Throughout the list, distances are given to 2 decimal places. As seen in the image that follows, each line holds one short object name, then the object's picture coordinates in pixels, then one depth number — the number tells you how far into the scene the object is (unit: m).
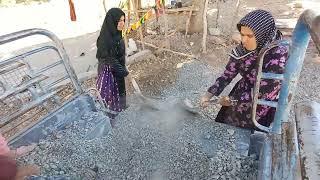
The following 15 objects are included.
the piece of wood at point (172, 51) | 3.99
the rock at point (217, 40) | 4.19
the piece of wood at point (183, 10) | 4.15
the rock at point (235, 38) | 4.14
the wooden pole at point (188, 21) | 4.23
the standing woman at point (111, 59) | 2.78
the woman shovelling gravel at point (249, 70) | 1.52
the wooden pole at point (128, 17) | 4.13
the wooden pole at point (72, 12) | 4.82
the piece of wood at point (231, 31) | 4.22
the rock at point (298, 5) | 5.15
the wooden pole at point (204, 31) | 3.91
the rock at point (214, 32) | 4.38
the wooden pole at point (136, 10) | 4.07
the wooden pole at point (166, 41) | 3.96
